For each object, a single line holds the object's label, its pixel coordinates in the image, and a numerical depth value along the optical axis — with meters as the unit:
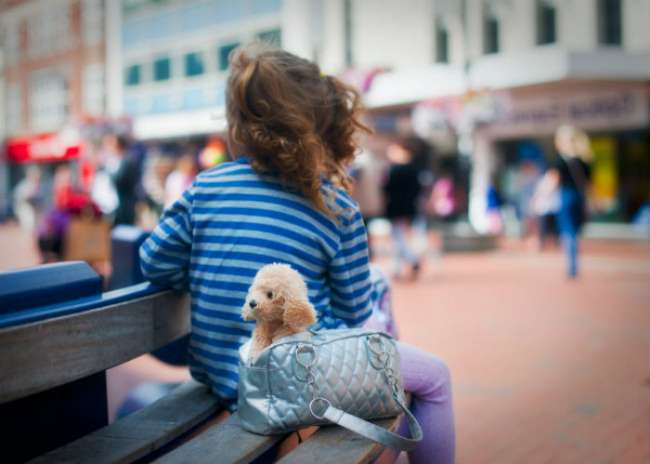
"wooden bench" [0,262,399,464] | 1.60
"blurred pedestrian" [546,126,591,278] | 9.11
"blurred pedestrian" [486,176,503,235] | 16.43
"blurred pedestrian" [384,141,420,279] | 9.88
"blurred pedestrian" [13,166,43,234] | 22.04
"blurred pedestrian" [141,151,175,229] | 10.53
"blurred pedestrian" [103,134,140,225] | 8.34
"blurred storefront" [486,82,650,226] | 17.09
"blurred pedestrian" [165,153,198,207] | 9.87
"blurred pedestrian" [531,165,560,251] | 14.12
